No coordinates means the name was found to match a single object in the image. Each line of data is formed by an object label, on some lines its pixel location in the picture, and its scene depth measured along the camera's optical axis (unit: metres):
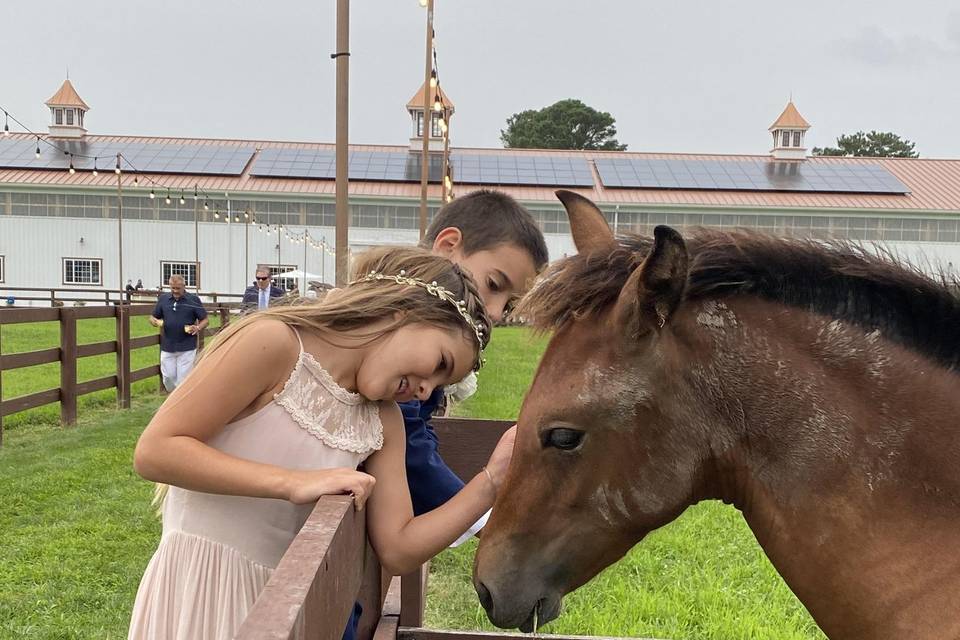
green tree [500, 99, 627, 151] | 67.56
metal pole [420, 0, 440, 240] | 10.64
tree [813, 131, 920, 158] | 69.00
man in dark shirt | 9.55
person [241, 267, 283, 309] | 10.26
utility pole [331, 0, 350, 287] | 4.75
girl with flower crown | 1.45
